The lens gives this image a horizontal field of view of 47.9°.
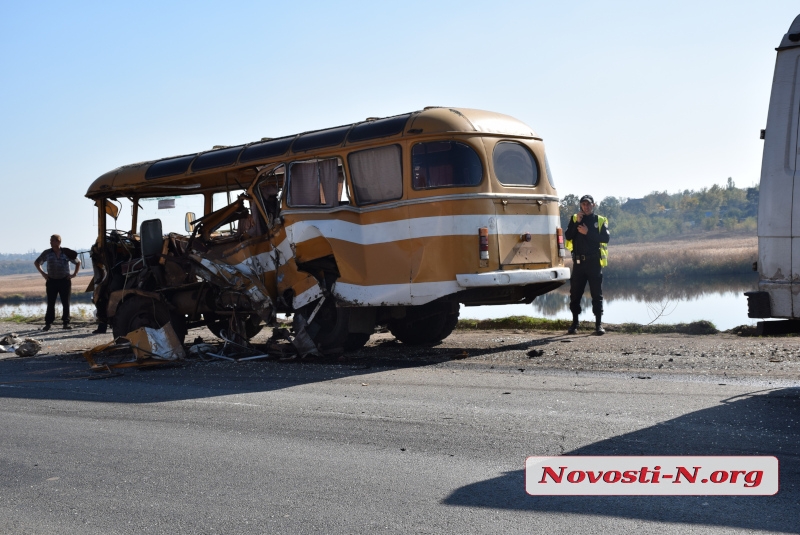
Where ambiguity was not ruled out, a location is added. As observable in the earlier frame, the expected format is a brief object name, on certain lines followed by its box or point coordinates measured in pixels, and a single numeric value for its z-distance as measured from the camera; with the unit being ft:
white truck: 21.97
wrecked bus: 34.88
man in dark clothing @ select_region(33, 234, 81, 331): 59.82
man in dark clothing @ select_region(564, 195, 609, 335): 42.70
